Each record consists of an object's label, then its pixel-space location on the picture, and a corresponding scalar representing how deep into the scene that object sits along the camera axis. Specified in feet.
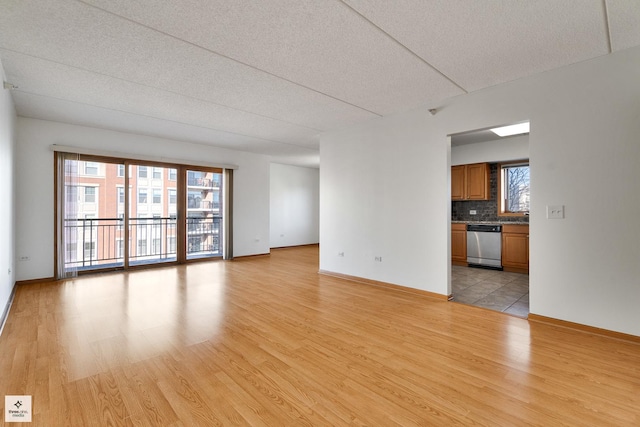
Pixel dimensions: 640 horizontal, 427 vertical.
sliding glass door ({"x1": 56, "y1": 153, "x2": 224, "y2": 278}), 16.10
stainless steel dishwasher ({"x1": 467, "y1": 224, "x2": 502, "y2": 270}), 18.40
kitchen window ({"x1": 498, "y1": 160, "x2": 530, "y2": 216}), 19.42
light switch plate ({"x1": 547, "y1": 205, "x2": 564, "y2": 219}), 9.58
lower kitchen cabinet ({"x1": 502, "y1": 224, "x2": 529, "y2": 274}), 17.25
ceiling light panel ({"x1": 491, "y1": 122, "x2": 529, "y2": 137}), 12.92
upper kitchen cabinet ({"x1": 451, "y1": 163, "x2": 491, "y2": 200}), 19.95
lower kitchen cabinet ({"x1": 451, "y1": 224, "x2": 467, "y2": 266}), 20.08
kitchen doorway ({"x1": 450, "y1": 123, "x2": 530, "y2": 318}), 17.12
